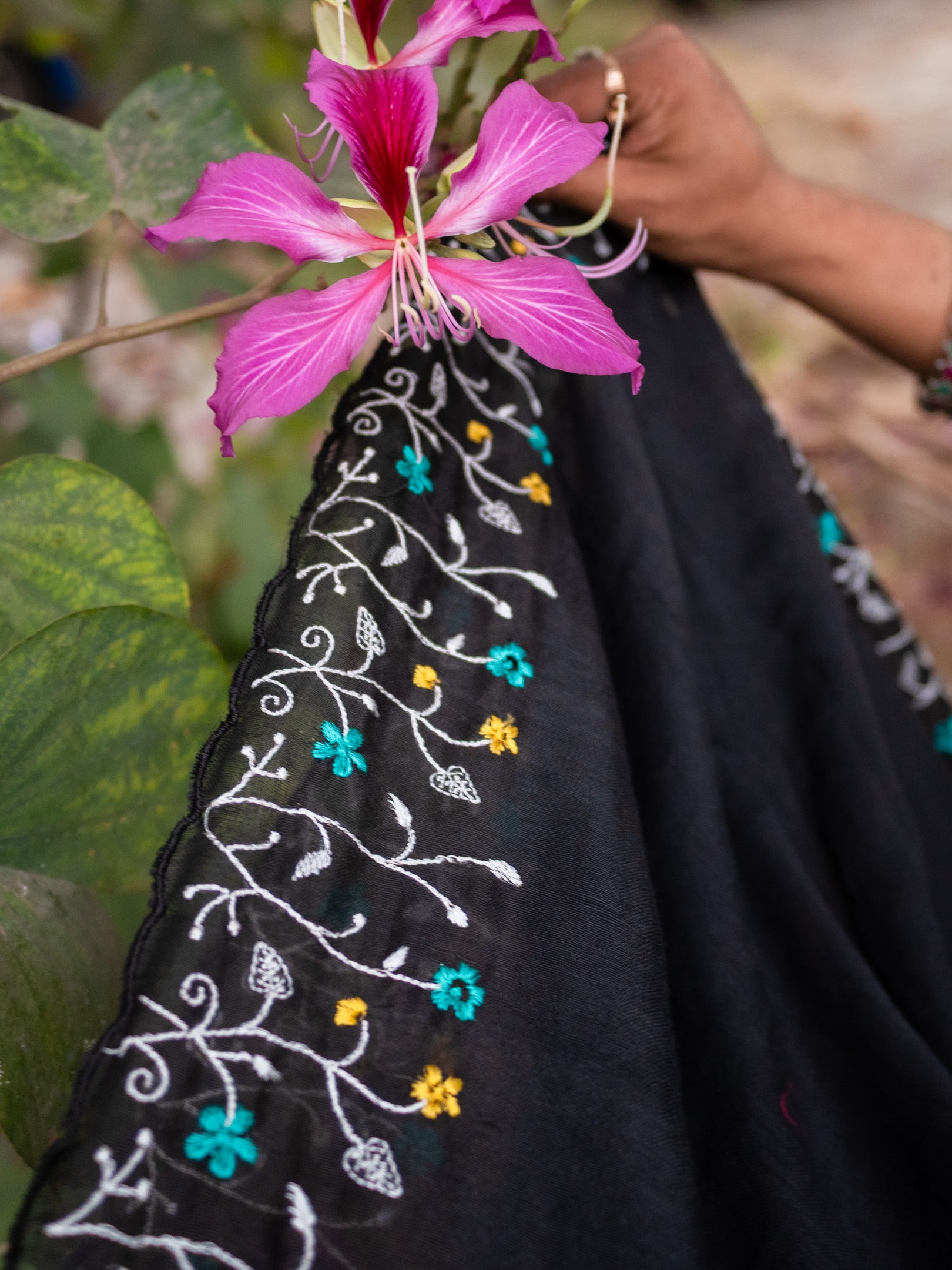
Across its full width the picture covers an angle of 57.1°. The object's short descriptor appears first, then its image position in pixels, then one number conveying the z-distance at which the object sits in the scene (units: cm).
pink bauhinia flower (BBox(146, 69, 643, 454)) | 35
